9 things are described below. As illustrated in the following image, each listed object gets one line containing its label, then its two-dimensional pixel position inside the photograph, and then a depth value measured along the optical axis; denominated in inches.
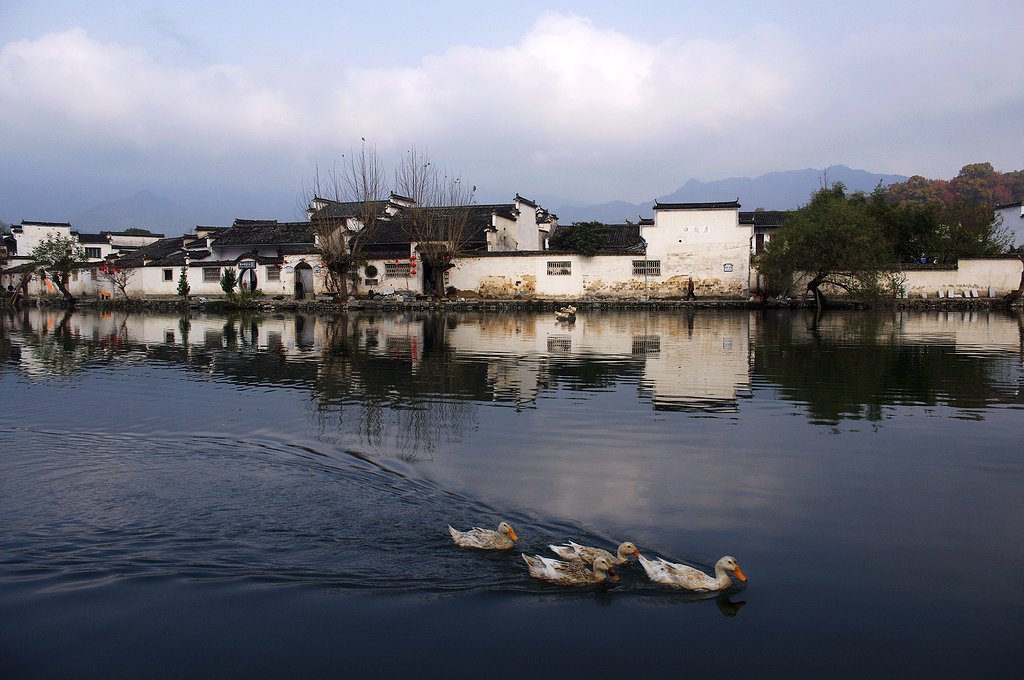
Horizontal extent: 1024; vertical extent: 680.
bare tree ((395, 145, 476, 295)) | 1503.4
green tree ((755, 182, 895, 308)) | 1246.9
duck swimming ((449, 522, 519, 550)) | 245.1
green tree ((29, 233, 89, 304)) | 1691.7
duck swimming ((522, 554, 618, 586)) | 225.0
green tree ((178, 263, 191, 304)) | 1621.6
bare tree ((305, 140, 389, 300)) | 1453.0
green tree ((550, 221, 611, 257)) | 1717.5
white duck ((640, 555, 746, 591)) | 220.8
